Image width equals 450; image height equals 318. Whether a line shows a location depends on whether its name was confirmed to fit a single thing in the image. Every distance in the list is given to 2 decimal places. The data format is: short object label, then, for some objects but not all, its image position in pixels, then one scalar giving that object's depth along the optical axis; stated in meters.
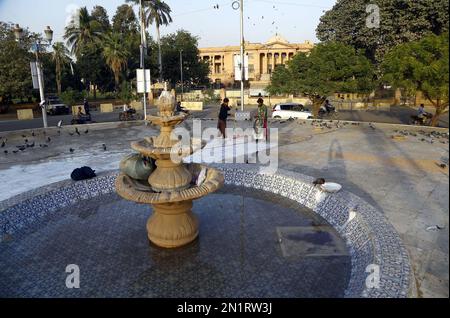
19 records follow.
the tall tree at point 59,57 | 44.78
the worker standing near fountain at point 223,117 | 15.20
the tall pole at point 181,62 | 53.69
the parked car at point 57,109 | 35.16
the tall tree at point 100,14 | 64.57
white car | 26.48
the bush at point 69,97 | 39.41
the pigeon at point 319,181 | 8.92
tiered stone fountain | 6.17
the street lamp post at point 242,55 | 24.66
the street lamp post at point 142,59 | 22.62
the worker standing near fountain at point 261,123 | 14.66
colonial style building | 83.00
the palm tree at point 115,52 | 44.19
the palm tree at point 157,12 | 51.59
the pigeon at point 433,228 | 6.96
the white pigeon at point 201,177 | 6.92
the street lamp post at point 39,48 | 20.22
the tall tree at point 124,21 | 57.11
